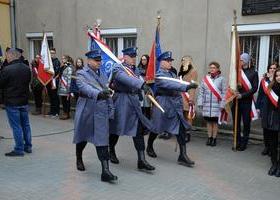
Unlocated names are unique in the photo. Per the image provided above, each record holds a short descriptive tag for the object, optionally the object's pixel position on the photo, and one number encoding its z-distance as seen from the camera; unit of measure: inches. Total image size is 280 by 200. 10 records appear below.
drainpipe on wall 579.8
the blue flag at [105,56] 248.4
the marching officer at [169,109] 259.4
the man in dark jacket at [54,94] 439.5
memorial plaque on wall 330.0
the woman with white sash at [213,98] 315.0
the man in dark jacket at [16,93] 271.1
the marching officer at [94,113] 224.1
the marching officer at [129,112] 242.1
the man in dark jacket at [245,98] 302.5
